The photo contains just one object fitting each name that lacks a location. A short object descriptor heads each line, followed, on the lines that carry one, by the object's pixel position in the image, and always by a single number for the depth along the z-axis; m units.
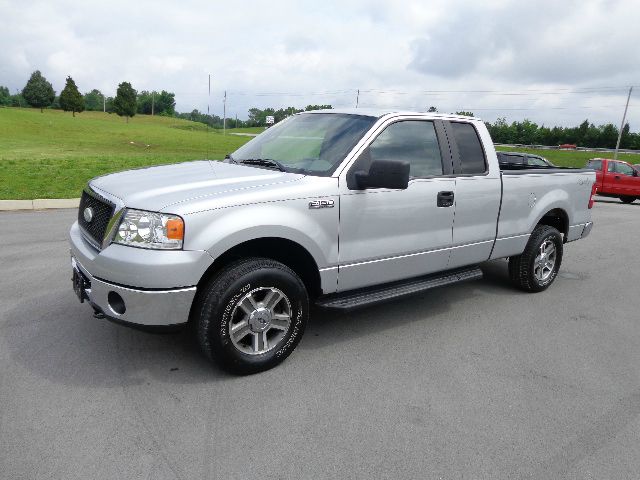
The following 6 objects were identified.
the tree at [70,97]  77.62
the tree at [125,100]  81.38
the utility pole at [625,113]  53.19
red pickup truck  17.47
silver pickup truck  3.08
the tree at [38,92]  95.56
